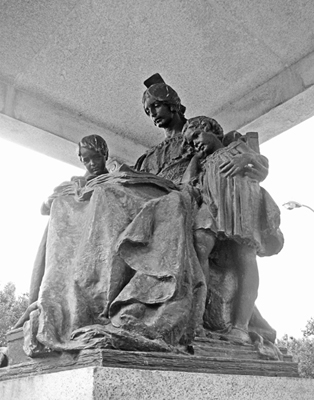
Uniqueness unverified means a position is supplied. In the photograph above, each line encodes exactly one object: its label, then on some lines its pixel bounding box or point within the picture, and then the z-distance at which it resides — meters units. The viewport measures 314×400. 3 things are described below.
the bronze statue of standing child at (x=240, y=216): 2.42
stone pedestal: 1.58
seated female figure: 1.91
